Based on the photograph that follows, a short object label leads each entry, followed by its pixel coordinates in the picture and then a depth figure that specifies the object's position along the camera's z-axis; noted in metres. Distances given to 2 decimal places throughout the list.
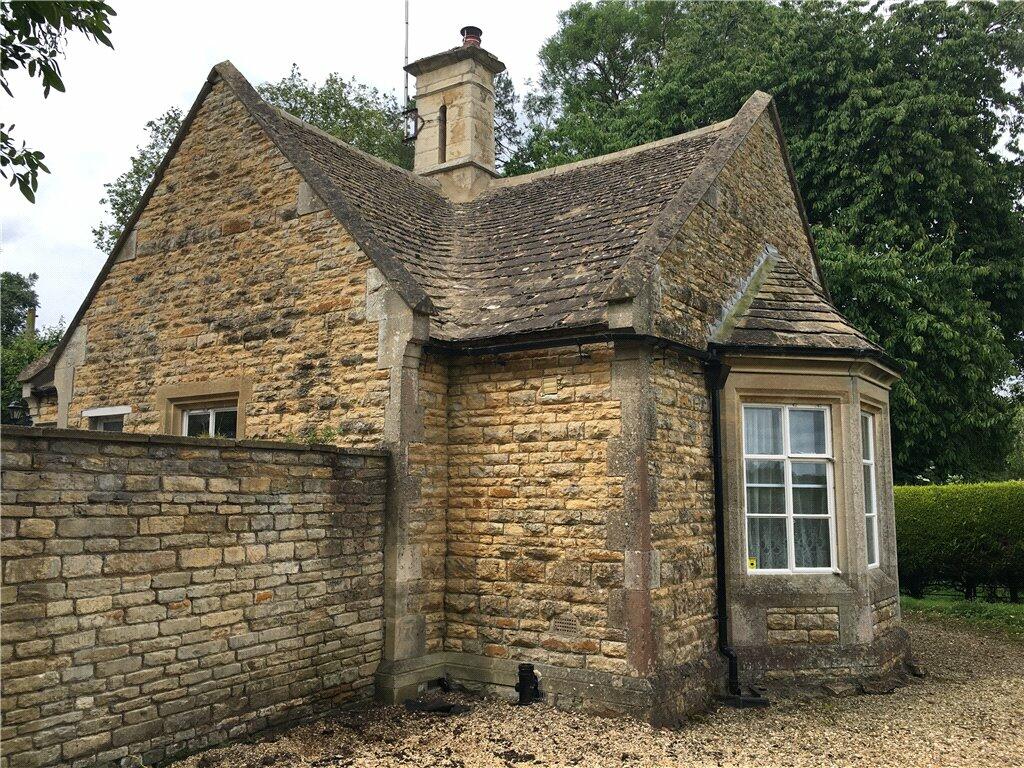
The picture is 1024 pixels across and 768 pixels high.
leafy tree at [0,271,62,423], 26.56
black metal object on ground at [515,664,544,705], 8.32
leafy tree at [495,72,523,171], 36.09
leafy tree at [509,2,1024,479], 18.33
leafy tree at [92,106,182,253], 27.90
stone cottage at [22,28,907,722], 8.37
